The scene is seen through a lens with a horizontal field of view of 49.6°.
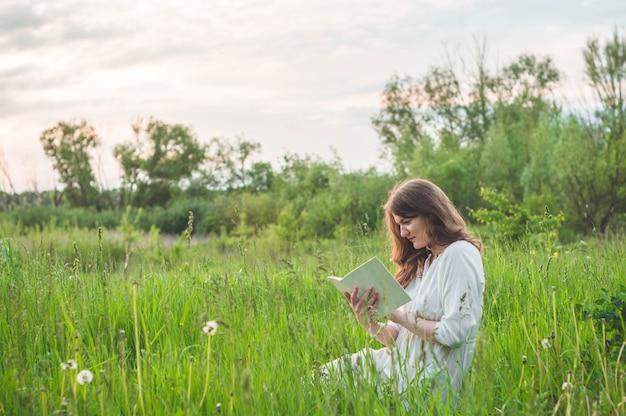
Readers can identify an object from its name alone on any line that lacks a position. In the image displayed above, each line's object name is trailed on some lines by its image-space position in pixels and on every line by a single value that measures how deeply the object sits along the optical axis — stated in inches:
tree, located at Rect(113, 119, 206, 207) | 1275.8
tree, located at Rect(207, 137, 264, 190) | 1322.6
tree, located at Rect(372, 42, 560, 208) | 785.6
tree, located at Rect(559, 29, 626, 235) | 640.4
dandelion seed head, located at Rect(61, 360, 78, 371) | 77.8
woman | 123.4
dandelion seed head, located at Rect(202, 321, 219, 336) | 81.7
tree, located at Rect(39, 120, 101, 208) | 1267.2
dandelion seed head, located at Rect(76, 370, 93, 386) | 77.9
